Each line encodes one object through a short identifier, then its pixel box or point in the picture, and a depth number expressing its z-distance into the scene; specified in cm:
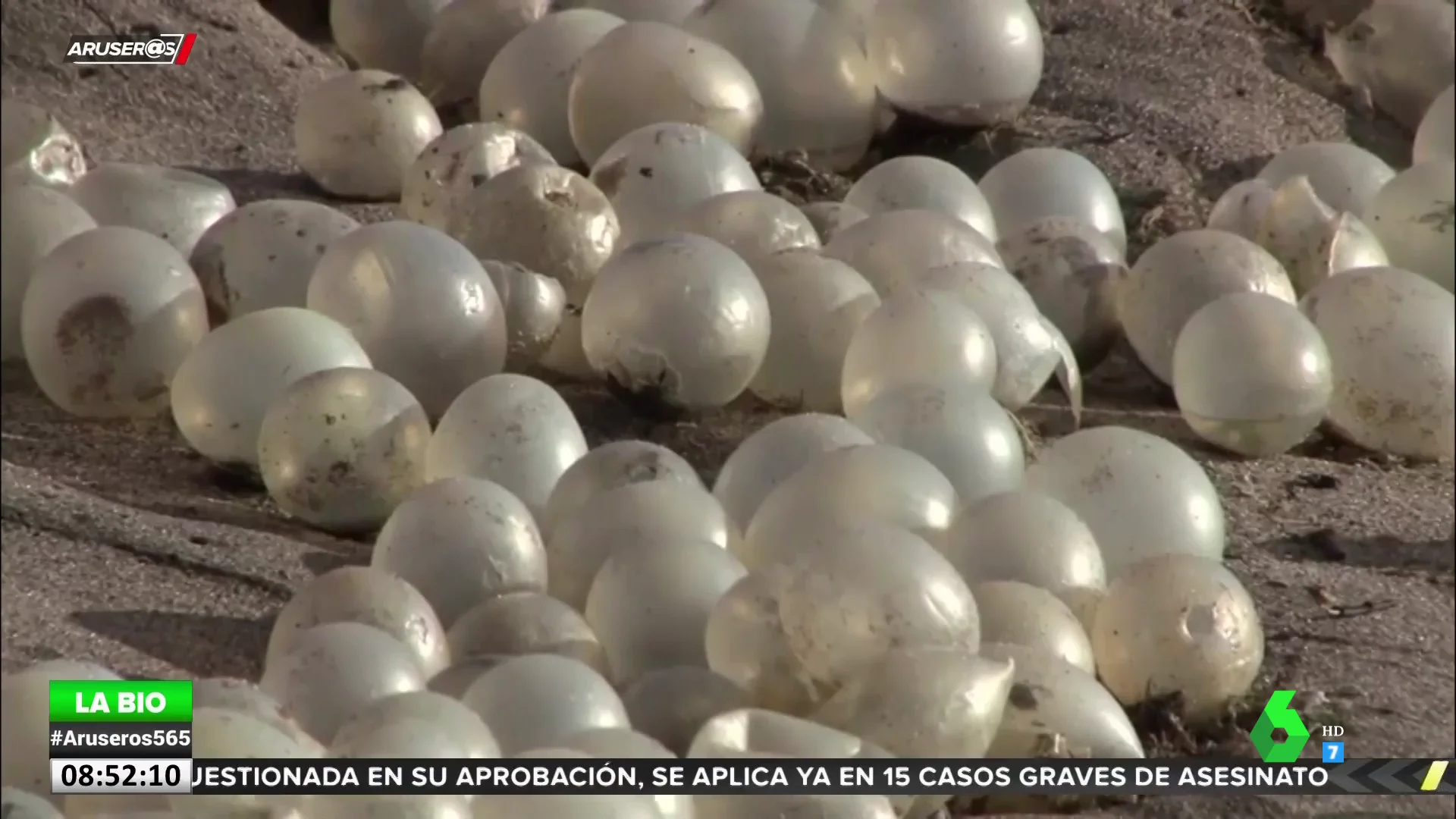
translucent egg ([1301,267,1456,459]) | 353
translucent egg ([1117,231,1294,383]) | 360
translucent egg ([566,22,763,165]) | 369
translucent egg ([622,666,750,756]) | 330
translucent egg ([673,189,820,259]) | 359
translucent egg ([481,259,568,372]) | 358
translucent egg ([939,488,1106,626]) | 337
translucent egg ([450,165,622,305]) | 360
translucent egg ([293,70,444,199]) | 368
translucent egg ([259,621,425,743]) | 328
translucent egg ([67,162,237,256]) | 356
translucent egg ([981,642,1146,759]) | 330
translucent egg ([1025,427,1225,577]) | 343
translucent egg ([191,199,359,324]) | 356
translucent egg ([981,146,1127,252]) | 369
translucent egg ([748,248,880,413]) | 356
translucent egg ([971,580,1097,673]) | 334
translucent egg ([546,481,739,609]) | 339
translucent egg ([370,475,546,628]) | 338
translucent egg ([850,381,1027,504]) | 344
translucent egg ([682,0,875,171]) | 373
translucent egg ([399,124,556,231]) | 363
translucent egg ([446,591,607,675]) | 333
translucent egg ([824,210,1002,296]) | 359
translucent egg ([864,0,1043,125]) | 371
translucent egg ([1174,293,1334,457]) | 352
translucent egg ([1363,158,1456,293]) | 359
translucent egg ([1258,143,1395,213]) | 365
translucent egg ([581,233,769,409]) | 352
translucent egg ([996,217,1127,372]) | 365
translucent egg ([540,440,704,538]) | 342
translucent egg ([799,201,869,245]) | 364
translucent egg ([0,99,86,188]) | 344
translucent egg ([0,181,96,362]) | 350
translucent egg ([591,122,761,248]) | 363
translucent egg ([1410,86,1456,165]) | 360
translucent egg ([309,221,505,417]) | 352
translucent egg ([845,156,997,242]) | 366
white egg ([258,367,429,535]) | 346
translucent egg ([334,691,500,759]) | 324
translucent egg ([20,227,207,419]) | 349
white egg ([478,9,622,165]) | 373
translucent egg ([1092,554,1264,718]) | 336
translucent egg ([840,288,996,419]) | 349
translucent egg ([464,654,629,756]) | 327
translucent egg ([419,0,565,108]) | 377
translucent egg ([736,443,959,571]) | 337
